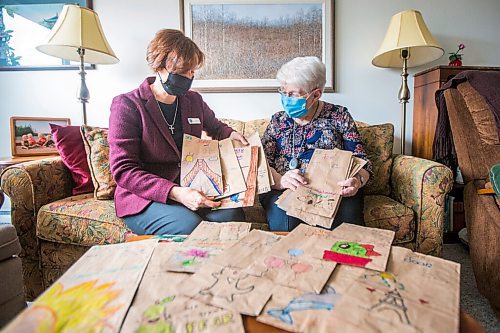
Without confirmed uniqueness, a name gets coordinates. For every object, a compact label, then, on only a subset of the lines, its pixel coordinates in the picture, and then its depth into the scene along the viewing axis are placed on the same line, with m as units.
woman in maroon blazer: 1.14
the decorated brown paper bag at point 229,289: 0.55
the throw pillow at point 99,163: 1.46
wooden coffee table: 0.51
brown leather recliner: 1.16
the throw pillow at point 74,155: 1.52
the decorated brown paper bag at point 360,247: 0.67
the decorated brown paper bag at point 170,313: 0.50
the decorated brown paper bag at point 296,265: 0.60
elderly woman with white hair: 1.36
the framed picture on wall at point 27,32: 2.09
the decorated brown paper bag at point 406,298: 0.49
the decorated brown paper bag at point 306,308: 0.49
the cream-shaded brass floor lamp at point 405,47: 1.79
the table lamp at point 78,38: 1.75
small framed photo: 1.87
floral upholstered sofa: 1.29
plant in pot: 1.99
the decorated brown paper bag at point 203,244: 0.69
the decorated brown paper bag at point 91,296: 0.50
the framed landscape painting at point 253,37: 2.07
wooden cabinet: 1.81
